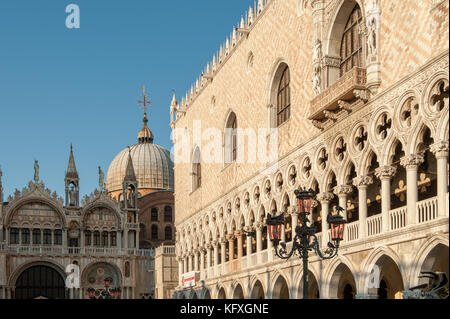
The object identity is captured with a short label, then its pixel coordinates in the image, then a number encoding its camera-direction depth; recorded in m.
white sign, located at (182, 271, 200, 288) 29.74
